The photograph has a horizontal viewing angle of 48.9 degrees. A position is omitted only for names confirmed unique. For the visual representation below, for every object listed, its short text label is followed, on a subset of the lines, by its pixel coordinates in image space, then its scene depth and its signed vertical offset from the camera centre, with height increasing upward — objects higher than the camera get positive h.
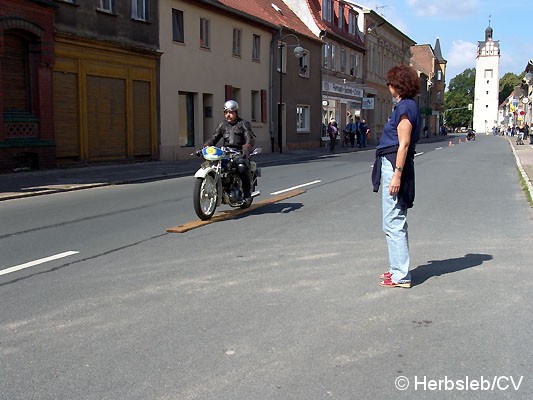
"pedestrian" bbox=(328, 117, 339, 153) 32.41 +0.34
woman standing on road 5.09 -0.25
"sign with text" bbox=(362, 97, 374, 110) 47.69 +2.86
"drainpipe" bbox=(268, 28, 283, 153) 31.73 +2.39
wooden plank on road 8.31 -1.23
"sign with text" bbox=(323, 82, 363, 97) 40.25 +3.68
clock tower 131.75 +13.33
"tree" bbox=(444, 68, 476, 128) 142.88 +7.34
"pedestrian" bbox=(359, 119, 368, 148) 39.28 +0.42
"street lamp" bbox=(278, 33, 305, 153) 31.63 +2.55
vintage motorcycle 8.83 -0.67
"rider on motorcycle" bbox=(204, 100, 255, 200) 9.46 +0.05
